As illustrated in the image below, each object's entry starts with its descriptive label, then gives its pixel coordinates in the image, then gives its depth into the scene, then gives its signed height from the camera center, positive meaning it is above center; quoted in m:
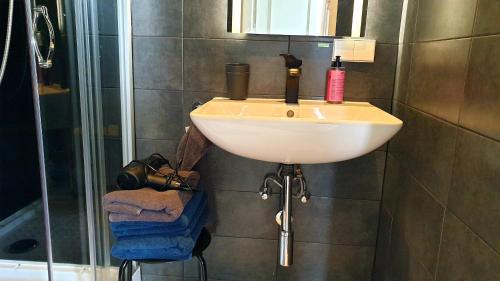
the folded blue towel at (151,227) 1.24 -0.55
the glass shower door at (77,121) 1.37 -0.26
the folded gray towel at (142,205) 1.21 -0.47
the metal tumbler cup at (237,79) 1.47 -0.09
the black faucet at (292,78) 1.43 -0.07
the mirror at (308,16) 1.46 +0.16
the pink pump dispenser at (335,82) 1.45 -0.08
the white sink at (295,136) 1.02 -0.21
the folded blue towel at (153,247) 1.22 -0.60
